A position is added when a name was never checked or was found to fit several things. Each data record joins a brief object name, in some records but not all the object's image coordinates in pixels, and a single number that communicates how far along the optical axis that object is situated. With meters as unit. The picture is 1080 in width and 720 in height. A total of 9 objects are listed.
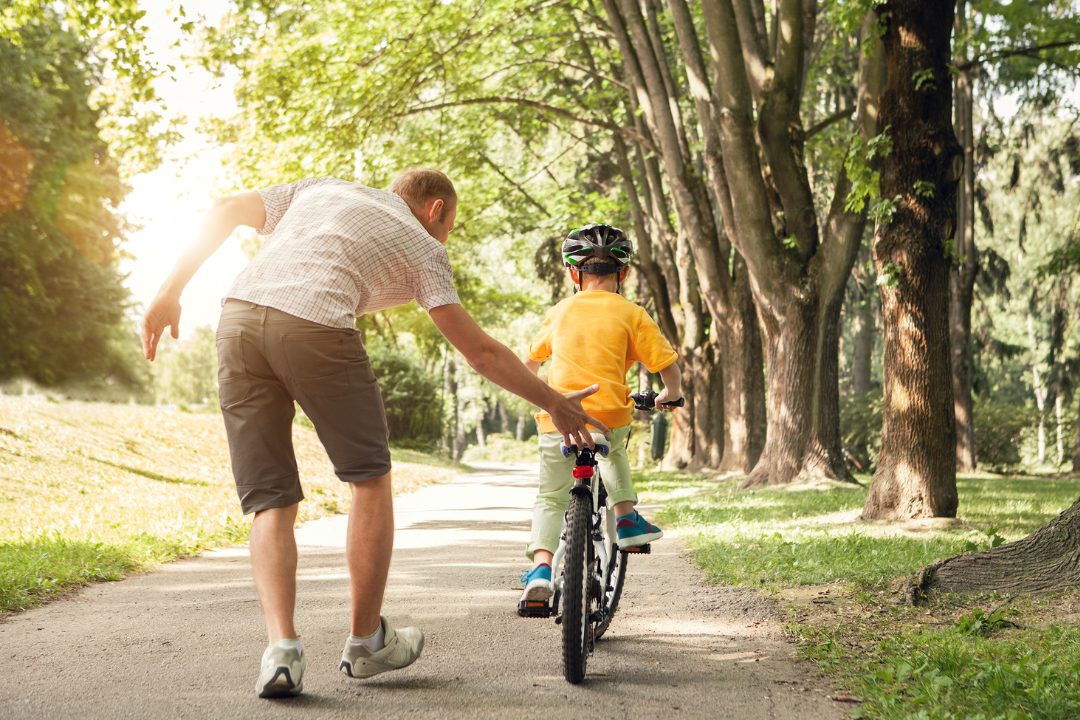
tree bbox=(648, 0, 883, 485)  10.67
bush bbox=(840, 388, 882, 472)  21.70
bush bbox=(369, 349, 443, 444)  26.62
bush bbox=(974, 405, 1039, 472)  22.17
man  3.09
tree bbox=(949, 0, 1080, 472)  14.46
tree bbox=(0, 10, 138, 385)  20.89
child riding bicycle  3.94
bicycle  3.34
